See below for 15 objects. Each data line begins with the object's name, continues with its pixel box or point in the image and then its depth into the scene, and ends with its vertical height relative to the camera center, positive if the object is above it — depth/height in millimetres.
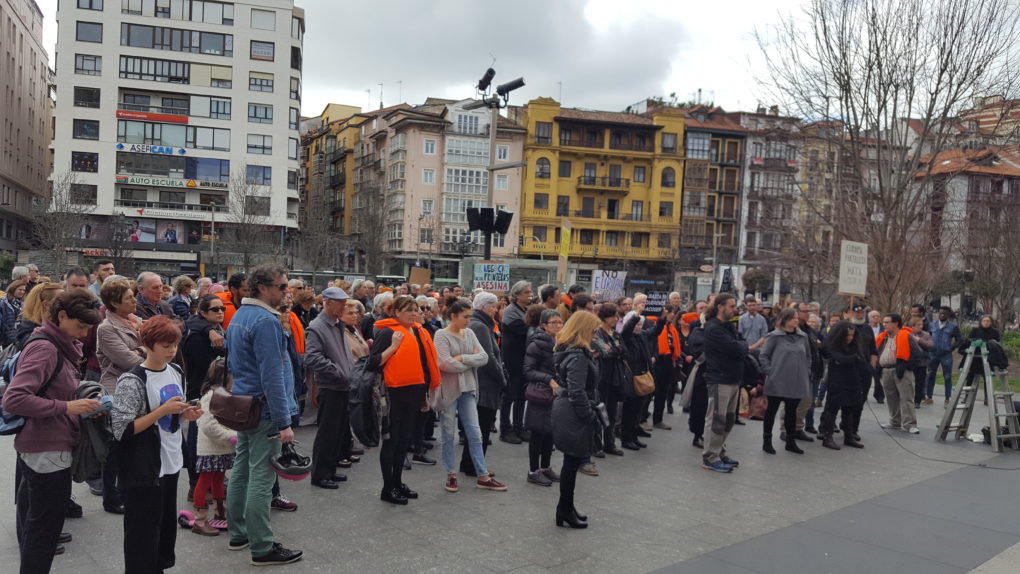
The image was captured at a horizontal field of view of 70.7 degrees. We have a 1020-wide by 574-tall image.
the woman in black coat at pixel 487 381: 7668 -1315
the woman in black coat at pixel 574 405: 5771 -1160
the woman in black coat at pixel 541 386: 6969 -1208
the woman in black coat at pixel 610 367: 8273 -1214
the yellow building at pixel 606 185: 67750 +7611
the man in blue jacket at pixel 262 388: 4629 -919
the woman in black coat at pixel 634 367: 9219 -1305
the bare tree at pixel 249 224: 51344 +1721
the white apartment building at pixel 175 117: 55406 +10064
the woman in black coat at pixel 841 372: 9695 -1303
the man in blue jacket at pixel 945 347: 15250 -1416
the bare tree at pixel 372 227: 65062 +2471
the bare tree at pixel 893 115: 18125 +4471
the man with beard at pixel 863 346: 10125 -999
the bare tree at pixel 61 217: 43500 +1299
